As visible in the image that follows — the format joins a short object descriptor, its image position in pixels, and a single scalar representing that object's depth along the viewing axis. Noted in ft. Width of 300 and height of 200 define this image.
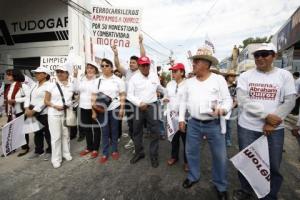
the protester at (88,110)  9.95
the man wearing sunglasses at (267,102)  5.55
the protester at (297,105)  19.33
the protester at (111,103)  9.31
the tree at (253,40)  102.89
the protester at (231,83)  11.29
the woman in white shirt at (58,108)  9.08
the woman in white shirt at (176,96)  8.88
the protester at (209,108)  6.39
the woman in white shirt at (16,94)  10.62
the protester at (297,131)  6.72
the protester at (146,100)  8.68
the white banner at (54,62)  13.97
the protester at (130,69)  10.55
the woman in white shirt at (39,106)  9.58
